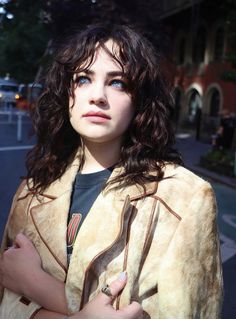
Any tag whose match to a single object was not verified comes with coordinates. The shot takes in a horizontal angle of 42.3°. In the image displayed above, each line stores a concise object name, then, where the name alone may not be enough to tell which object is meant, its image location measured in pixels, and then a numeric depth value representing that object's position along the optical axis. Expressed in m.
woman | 0.95
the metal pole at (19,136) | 11.21
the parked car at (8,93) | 26.25
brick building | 15.30
